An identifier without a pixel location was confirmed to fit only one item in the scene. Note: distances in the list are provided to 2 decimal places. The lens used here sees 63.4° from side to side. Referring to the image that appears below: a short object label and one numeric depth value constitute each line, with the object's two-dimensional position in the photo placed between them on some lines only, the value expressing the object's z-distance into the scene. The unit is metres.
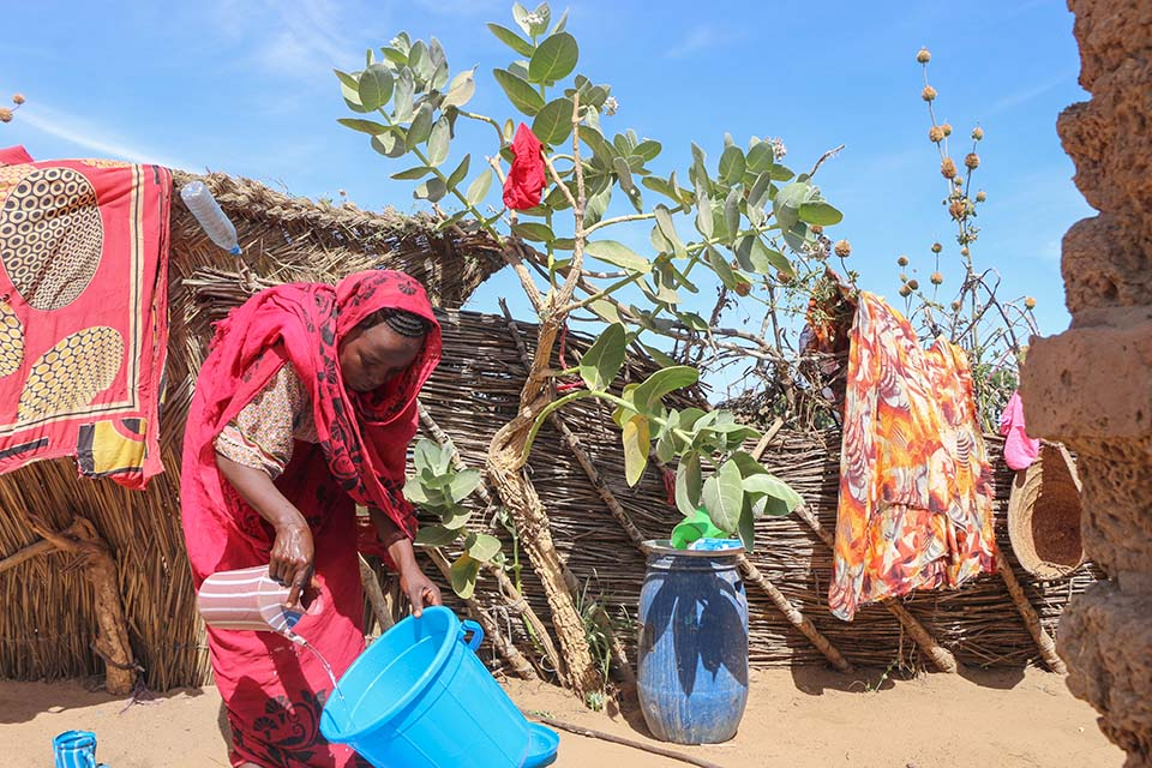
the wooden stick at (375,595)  3.88
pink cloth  4.19
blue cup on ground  2.99
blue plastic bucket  2.10
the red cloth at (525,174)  3.51
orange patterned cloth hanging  3.71
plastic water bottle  3.31
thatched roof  3.55
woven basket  4.19
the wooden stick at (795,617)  4.14
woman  2.31
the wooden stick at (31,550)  3.69
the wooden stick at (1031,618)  4.29
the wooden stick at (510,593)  3.91
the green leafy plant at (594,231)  3.31
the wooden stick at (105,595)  3.68
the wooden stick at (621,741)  3.40
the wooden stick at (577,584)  4.01
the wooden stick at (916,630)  4.12
